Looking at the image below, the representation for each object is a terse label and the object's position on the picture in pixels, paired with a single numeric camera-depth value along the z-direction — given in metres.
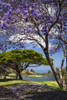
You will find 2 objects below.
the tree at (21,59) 18.07
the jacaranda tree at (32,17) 6.14
